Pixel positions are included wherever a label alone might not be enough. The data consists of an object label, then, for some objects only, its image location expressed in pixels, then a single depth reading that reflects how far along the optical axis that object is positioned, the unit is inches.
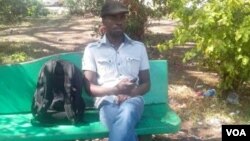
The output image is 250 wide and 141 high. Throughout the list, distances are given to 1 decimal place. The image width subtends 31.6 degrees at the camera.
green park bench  161.5
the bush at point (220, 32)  200.5
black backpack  168.9
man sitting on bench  171.2
